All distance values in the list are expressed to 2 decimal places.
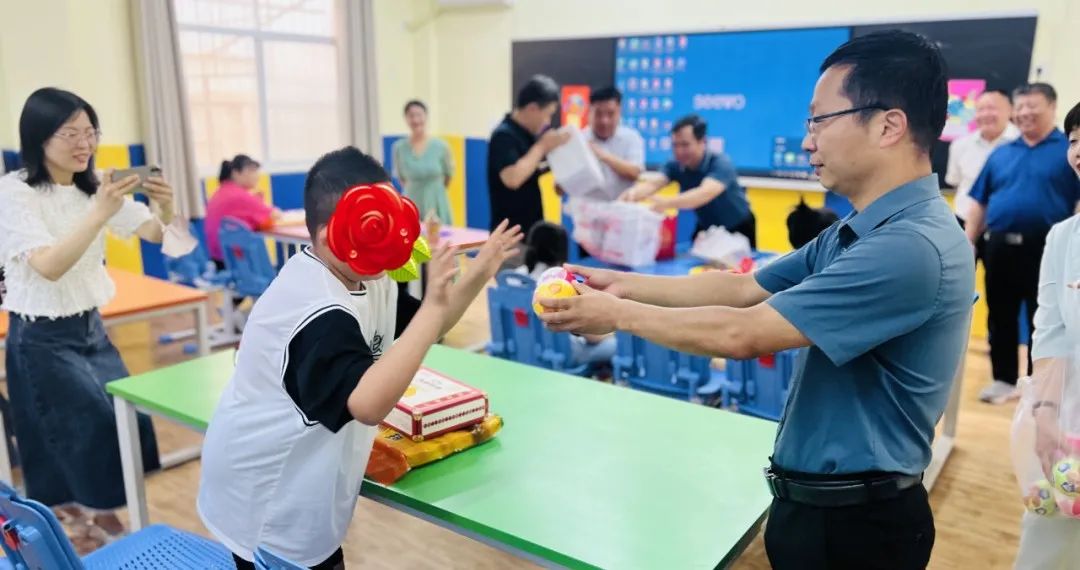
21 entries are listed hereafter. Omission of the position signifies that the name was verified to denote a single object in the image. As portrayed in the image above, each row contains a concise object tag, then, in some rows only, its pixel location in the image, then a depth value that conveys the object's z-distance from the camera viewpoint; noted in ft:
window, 19.81
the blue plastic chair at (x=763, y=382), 8.52
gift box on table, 5.16
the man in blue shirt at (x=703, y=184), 12.66
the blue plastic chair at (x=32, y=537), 3.86
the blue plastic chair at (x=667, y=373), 9.32
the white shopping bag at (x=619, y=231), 11.66
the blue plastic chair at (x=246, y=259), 14.39
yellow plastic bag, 4.84
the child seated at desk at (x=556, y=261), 10.55
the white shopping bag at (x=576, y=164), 12.00
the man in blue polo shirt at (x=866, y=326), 3.49
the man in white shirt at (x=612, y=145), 12.86
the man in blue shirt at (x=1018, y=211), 12.09
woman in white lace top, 6.82
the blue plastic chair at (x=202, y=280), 15.44
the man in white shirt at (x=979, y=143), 14.14
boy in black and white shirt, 3.81
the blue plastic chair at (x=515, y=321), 10.47
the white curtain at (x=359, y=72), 21.67
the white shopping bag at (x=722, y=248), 11.68
